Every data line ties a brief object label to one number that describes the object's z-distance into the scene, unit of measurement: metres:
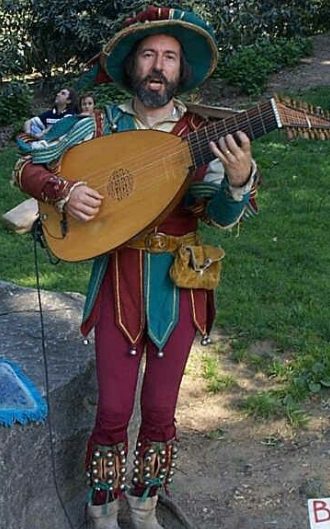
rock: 3.15
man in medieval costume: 2.91
